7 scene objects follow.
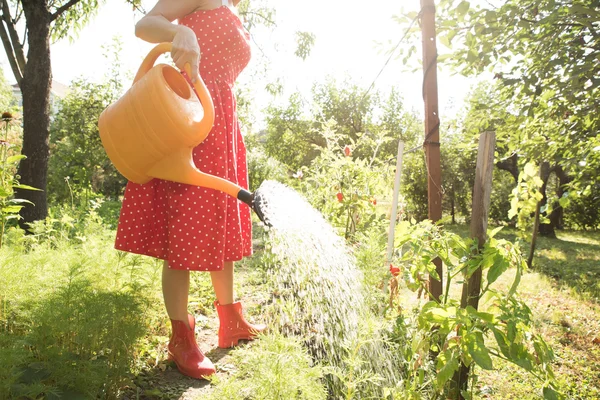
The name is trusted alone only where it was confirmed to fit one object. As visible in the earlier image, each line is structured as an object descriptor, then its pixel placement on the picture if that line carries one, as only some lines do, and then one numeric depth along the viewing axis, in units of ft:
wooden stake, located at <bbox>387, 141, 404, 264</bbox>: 6.73
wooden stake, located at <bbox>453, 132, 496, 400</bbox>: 4.80
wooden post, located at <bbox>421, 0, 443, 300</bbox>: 5.80
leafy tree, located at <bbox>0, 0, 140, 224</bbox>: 11.58
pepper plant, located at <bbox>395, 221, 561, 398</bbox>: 3.94
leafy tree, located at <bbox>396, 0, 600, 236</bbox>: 6.72
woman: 5.11
